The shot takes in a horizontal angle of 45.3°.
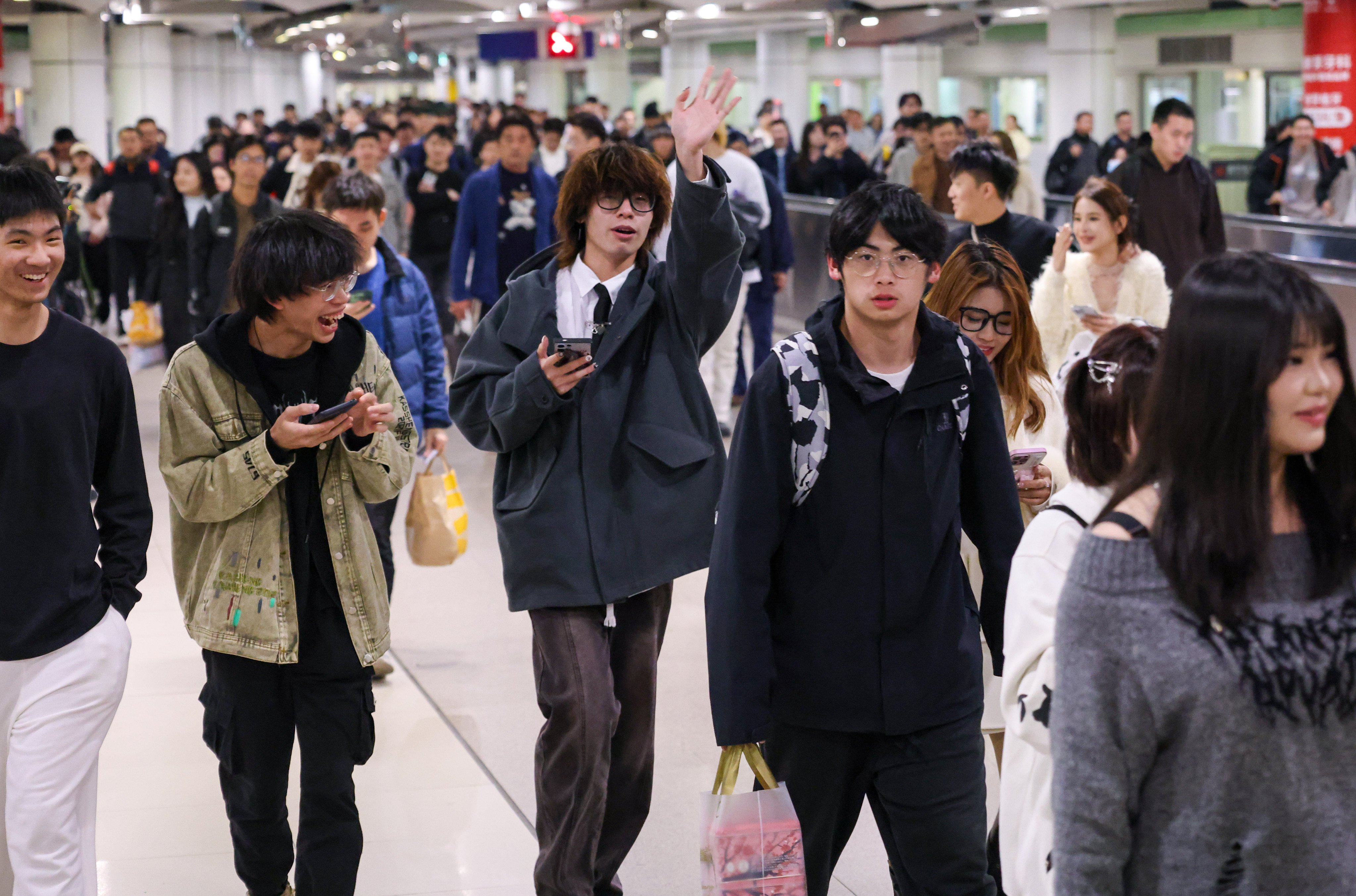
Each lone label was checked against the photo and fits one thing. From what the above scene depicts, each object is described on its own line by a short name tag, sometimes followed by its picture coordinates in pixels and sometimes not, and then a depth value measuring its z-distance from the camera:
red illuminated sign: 29.72
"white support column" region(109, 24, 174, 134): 35.84
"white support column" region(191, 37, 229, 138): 43.09
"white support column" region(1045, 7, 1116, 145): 30.36
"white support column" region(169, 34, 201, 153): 42.44
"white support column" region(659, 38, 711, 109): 46.22
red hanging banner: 21.97
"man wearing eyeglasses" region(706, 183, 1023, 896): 3.09
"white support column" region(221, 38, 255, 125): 45.69
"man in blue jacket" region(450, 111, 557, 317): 9.70
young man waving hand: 3.76
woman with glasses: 4.00
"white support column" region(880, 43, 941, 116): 34.84
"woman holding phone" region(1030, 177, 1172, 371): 5.92
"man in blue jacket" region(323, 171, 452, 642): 5.64
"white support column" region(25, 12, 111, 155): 30.98
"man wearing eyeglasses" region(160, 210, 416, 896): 3.61
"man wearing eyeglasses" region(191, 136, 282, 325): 8.95
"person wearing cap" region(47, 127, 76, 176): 18.75
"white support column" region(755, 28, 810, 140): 41.16
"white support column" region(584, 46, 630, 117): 47.28
